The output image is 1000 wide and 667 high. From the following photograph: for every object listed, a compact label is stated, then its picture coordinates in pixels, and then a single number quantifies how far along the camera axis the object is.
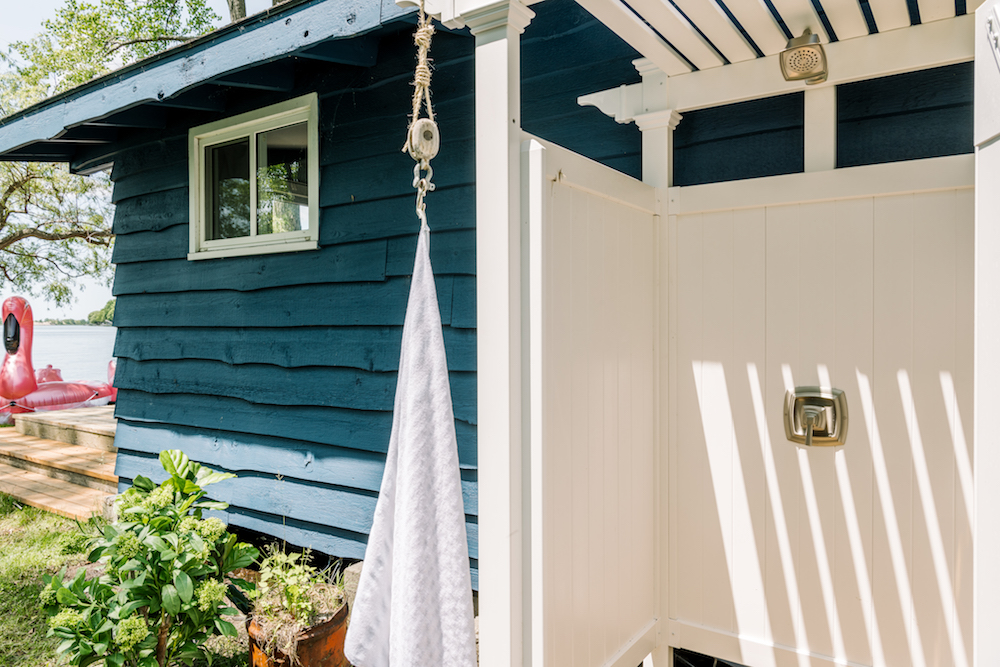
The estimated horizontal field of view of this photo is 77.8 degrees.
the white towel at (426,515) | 1.38
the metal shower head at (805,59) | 1.53
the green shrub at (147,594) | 1.92
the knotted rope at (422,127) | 1.27
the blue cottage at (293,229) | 2.41
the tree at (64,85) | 8.86
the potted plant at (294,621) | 2.11
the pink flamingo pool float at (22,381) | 7.20
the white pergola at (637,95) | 1.21
